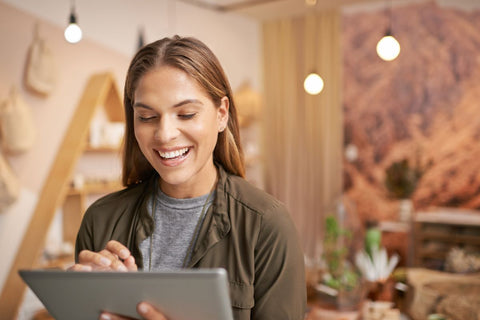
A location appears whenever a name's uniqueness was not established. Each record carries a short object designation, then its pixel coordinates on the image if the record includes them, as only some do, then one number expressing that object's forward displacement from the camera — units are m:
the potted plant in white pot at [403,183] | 5.01
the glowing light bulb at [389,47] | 2.96
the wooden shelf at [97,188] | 3.40
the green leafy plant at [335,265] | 2.61
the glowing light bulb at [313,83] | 3.47
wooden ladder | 3.19
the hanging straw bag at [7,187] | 2.96
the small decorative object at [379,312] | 2.30
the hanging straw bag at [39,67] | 3.25
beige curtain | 5.62
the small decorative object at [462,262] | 3.20
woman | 1.06
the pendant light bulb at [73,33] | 2.52
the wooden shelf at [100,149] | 3.48
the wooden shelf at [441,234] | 4.53
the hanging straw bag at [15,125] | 3.03
